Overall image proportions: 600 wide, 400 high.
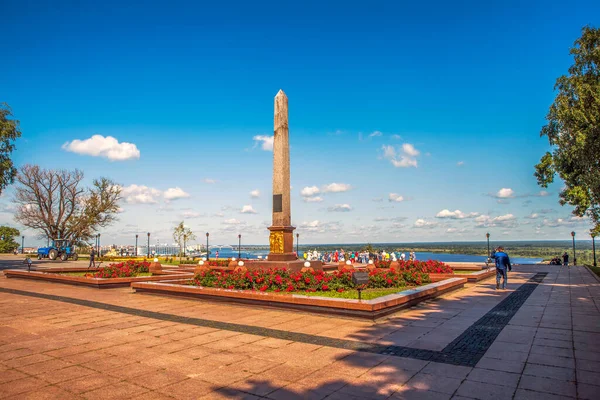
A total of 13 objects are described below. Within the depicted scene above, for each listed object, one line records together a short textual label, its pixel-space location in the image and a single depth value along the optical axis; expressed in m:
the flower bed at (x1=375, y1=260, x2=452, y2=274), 18.77
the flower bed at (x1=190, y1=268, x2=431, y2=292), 12.49
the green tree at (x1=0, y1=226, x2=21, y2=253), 65.77
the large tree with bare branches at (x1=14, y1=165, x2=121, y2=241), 43.06
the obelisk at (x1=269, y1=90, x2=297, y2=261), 17.02
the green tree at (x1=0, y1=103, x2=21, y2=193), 30.03
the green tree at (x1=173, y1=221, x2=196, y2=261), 53.16
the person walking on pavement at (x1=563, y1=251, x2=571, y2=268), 38.17
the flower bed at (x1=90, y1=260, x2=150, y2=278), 17.34
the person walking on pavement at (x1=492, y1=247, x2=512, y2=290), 15.12
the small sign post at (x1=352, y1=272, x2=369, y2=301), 10.07
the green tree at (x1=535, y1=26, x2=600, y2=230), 18.75
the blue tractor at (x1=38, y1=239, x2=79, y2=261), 40.22
